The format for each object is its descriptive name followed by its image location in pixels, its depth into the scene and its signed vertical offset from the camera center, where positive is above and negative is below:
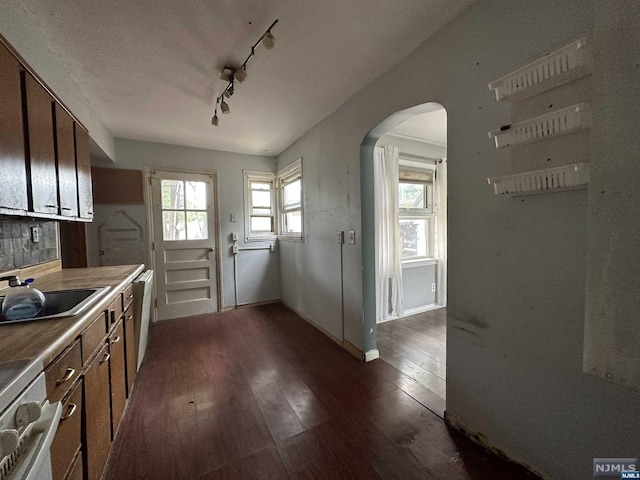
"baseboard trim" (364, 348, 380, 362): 2.27 -1.14
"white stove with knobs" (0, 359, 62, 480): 0.52 -0.43
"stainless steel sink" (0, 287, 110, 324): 1.42 -0.35
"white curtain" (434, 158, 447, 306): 3.54 +0.14
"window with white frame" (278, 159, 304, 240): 3.40 +0.47
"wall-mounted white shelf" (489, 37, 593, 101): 0.93 +0.63
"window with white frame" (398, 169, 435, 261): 3.41 +0.23
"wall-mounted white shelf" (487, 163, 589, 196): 0.96 +0.20
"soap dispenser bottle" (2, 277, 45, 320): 1.13 -0.31
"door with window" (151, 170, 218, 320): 3.36 -0.11
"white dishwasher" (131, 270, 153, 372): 2.08 -0.60
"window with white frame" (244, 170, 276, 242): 3.89 +0.44
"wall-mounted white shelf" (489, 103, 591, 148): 0.94 +0.42
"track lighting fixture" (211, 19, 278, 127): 1.46 +1.19
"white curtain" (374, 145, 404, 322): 3.04 +0.01
